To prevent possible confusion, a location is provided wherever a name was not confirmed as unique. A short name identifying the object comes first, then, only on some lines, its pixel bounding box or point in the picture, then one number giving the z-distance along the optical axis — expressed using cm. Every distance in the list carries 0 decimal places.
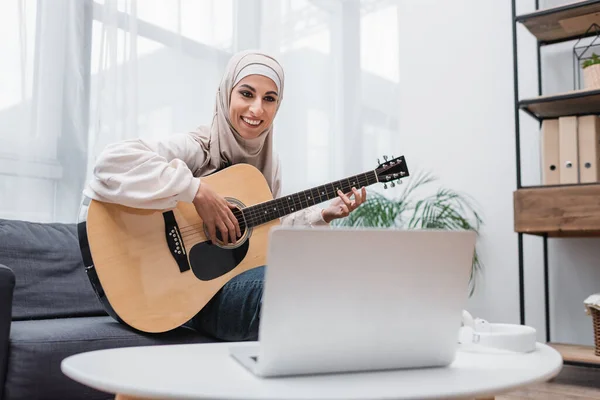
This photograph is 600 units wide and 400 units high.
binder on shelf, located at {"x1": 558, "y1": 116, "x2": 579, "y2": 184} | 221
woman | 138
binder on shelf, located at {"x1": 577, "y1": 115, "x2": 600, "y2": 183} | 217
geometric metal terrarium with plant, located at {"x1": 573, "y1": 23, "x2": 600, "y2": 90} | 225
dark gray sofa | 123
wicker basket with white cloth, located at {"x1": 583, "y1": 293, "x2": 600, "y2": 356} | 213
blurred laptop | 66
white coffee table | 60
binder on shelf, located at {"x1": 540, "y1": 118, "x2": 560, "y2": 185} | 227
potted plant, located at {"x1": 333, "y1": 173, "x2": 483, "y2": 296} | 272
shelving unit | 210
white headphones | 87
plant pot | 224
